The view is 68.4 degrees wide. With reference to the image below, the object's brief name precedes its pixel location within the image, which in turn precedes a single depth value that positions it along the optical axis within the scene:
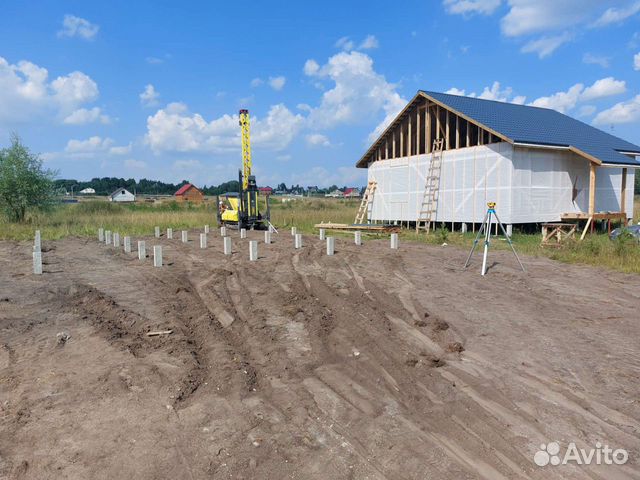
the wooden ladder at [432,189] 23.06
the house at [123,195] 90.16
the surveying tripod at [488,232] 11.00
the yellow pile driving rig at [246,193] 24.05
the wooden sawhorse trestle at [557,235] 16.12
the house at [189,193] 83.00
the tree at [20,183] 26.94
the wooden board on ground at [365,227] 22.27
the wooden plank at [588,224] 17.72
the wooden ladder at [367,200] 28.00
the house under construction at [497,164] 19.70
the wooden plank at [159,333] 6.73
